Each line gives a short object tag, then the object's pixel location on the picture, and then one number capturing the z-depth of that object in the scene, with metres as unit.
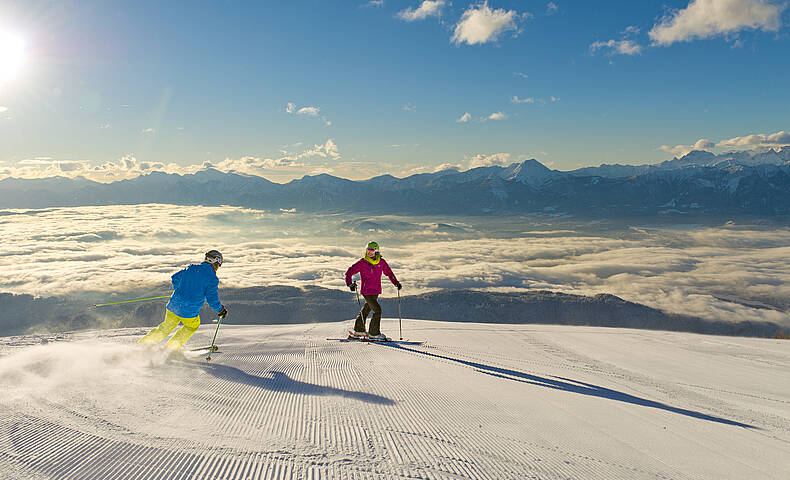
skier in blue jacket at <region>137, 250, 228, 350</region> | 6.81
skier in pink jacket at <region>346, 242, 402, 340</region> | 10.05
